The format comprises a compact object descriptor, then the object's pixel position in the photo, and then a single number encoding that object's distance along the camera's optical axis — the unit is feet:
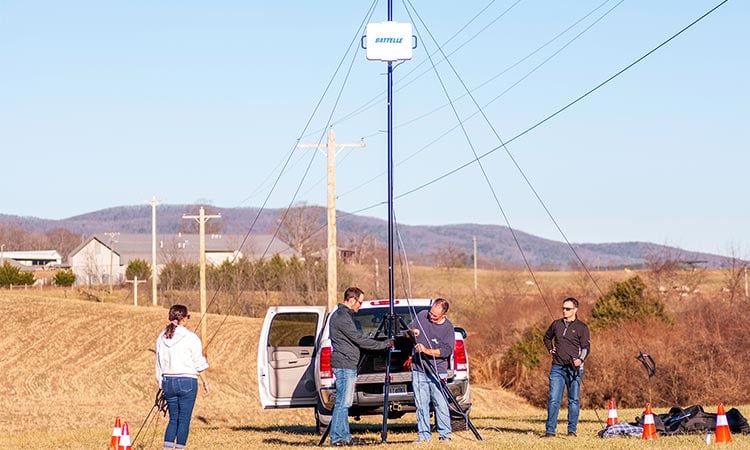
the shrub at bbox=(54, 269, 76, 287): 336.29
